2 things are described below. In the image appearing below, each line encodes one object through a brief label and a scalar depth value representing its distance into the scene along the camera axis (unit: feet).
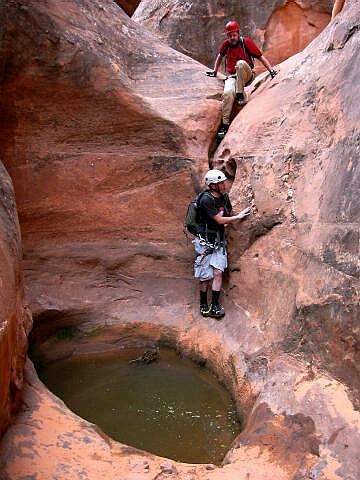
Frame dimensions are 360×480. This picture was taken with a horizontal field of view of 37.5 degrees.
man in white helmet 18.66
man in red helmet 22.76
